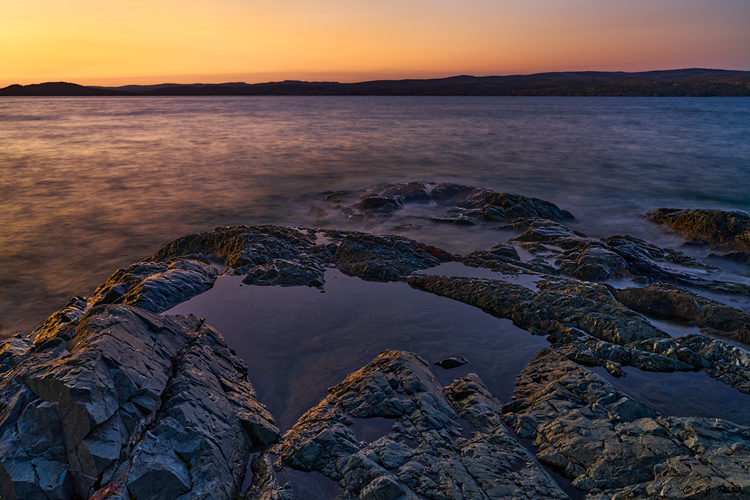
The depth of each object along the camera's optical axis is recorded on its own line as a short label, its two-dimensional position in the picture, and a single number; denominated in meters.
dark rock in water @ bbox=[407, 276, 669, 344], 6.47
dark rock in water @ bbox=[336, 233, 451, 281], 8.98
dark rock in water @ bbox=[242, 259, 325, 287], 8.45
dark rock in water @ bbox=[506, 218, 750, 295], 8.98
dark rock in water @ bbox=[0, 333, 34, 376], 5.28
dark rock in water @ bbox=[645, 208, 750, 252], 10.93
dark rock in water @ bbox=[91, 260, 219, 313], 7.18
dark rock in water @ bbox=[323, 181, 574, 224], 13.56
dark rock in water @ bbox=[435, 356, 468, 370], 5.90
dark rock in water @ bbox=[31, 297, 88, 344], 5.41
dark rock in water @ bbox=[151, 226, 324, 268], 9.54
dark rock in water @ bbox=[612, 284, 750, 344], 6.73
